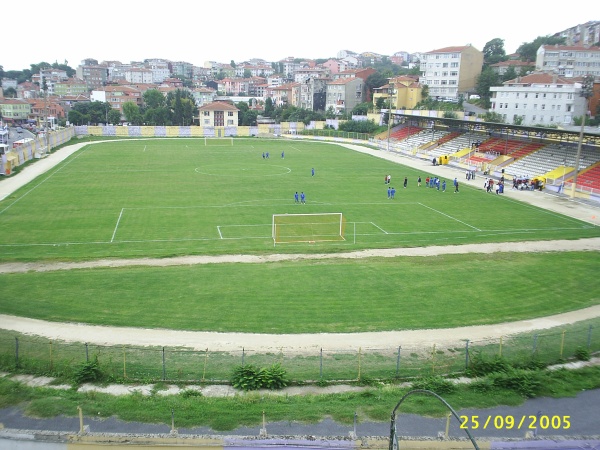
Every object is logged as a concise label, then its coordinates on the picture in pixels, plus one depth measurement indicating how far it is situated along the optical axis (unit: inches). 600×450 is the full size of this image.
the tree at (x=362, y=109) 4968.3
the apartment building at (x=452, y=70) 4847.4
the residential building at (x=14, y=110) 6599.4
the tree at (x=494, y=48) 6761.8
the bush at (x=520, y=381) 621.6
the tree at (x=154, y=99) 6195.9
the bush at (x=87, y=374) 634.8
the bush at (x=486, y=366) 669.3
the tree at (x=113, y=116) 5610.2
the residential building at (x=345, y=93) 5684.1
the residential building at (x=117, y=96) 6722.4
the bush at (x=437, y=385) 620.2
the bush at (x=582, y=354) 719.7
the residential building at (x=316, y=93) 6190.9
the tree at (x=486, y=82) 4424.2
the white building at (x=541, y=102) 3024.1
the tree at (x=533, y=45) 6407.0
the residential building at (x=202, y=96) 7726.4
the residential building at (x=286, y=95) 6835.6
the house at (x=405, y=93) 4694.9
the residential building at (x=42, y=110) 6422.2
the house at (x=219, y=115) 4864.7
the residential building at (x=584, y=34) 6884.8
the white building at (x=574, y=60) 4928.6
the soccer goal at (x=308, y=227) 1357.0
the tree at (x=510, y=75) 4824.3
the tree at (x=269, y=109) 5787.4
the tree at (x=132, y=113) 5556.1
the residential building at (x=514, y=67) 5113.2
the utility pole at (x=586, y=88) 1779.0
